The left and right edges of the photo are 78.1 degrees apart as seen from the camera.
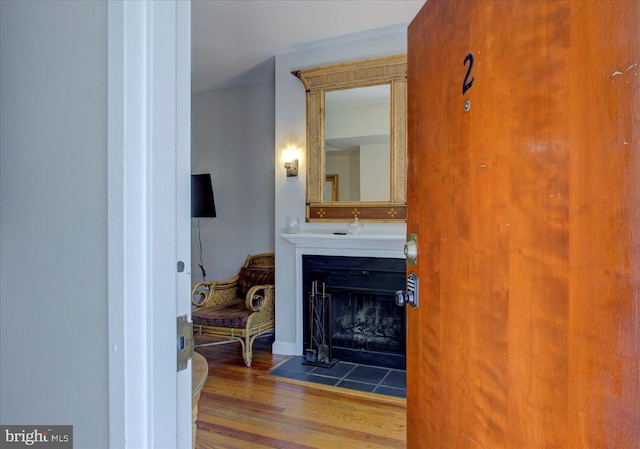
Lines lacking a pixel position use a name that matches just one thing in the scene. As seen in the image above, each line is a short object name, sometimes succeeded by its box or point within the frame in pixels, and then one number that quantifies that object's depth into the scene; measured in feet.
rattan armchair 11.48
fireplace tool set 11.57
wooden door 1.90
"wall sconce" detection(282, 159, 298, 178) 12.28
